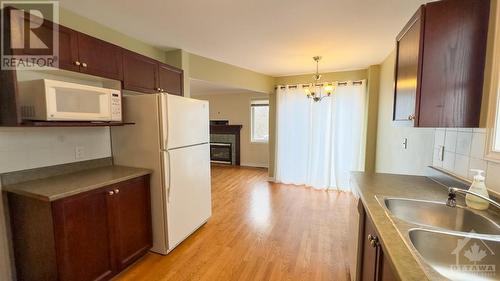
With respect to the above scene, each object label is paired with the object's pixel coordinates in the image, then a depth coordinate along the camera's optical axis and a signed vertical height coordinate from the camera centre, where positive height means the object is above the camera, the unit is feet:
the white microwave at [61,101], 4.95 +0.53
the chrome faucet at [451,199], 3.94 -1.37
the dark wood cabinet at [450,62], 3.87 +1.13
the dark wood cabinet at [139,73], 7.17 +1.75
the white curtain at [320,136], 13.50 -0.81
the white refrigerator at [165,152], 7.00 -1.01
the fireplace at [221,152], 22.54 -3.01
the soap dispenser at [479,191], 3.78 -1.15
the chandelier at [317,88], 14.01 +2.30
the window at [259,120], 21.09 +0.35
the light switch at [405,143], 8.06 -0.70
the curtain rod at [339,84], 13.10 +2.53
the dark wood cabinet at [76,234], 5.00 -2.82
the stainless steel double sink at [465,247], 2.89 -1.74
